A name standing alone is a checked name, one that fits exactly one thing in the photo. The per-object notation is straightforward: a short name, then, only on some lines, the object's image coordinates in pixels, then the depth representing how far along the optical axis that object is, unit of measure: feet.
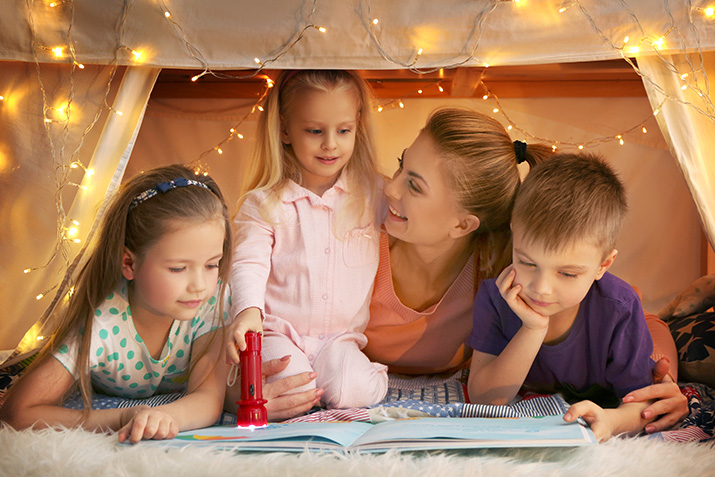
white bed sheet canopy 4.44
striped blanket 3.84
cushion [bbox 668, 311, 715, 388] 4.71
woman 4.78
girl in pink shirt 4.83
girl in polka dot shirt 3.87
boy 4.00
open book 3.13
